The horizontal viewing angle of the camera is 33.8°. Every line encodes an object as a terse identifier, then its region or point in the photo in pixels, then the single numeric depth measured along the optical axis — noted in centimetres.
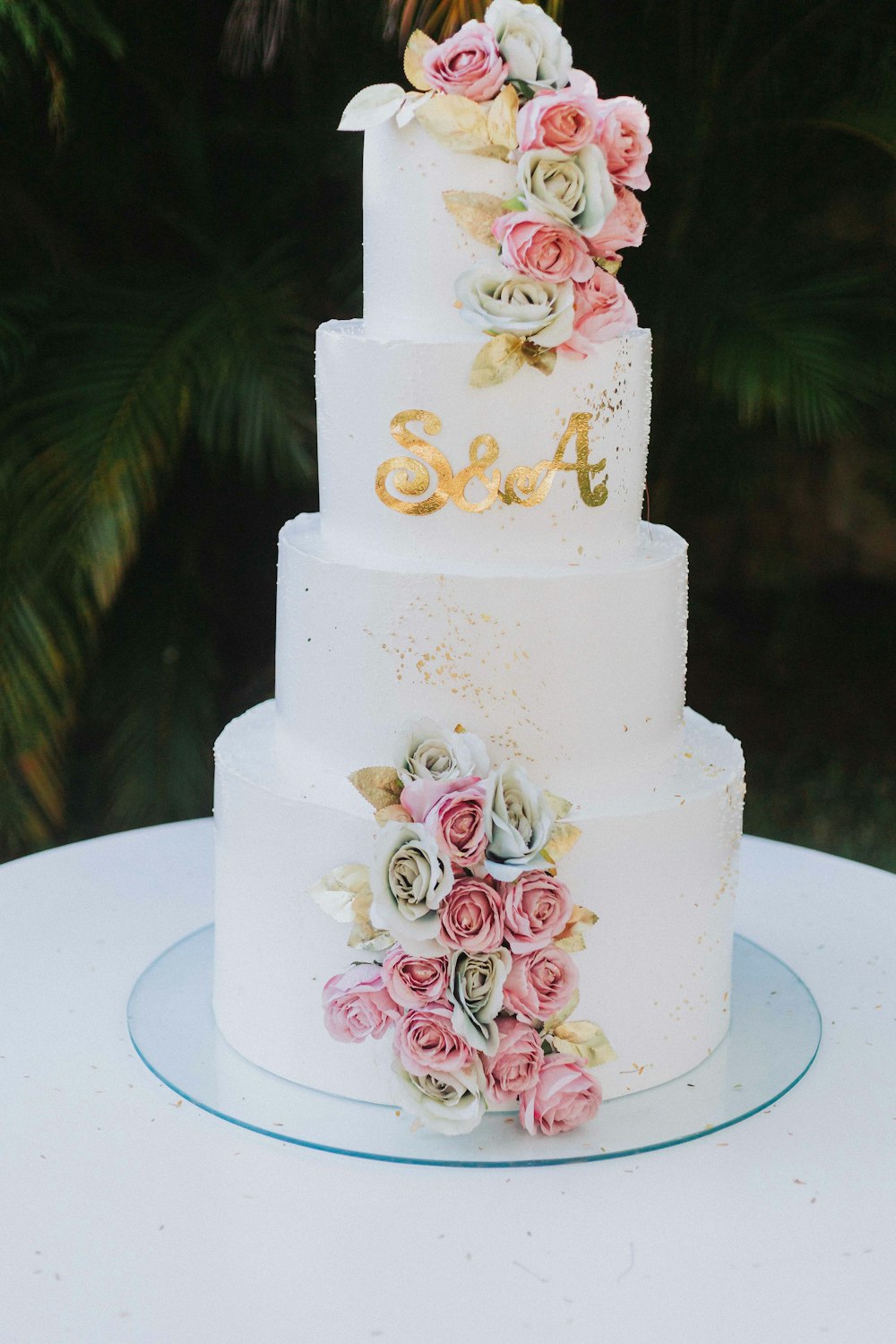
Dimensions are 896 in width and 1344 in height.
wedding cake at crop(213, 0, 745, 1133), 207
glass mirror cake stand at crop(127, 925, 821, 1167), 213
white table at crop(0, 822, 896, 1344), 173
